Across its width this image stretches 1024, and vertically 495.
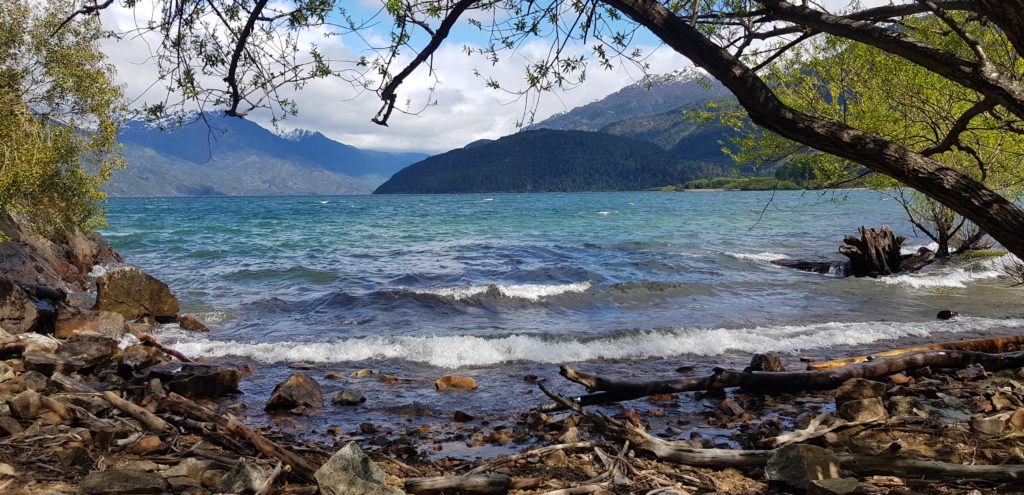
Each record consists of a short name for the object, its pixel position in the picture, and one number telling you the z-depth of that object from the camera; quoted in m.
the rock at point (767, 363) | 8.48
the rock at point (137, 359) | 8.35
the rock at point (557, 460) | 4.81
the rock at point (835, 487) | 3.56
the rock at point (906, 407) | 5.98
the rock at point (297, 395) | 7.88
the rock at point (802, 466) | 4.02
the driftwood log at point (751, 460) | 3.97
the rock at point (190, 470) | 4.14
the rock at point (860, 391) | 6.39
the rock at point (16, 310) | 10.14
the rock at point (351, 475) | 3.74
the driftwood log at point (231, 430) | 4.35
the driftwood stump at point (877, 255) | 21.83
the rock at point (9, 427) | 4.70
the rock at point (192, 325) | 14.67
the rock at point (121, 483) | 3.63
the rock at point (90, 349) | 8.38
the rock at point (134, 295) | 15.47
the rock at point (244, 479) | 3.88
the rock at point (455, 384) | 9.05
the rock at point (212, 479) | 4.12
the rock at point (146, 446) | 4.74
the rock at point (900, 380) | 7.48
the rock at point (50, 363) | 7.36
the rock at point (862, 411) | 5.70
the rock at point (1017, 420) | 5.29
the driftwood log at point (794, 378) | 6.34
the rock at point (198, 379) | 8.30
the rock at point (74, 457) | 4.29
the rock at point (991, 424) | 5.24
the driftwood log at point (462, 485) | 4.07
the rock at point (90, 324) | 11.69
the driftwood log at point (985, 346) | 8.41
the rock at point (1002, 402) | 6.04
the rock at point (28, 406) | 5.17
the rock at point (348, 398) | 8.26
